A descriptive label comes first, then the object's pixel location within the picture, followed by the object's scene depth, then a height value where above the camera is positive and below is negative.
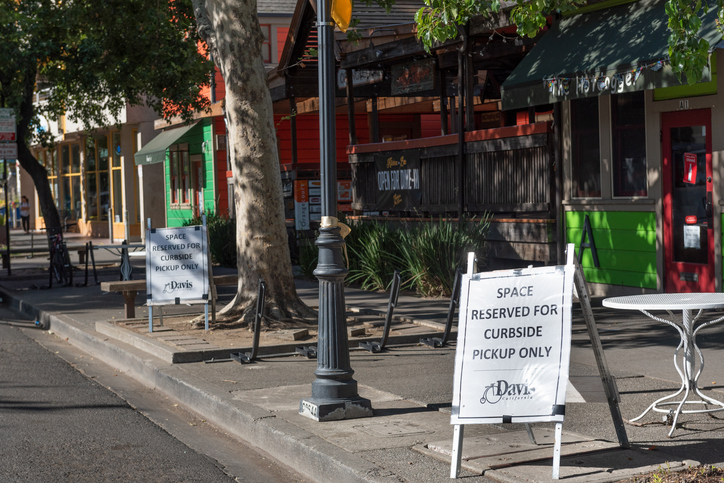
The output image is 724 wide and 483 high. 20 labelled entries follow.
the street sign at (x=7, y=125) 17.89 +2.02
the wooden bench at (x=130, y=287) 10.64 -0.80
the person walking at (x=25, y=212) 41.94 +0.57
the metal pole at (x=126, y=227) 30.56 -0.21
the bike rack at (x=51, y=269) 16.20 -0.85
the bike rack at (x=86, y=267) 16.05 -0.81
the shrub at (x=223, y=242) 19.16 -0.51
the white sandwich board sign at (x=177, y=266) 9.98 -0.53
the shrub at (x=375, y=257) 13.78 -0.67
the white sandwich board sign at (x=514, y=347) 4.64 -0.74
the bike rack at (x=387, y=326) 8.67 -1.12
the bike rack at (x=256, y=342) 8.16 -1.18
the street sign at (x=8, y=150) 17.94 +1.52
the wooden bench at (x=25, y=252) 20.20 -0.82
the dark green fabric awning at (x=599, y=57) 10.13 +1.90
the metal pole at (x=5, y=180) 18.33 +0.94
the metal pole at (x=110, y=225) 31.50 -0.12
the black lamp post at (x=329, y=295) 6.15 -0.56
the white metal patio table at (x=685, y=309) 5.33 -0.63
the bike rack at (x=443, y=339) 8.74 -1.30
